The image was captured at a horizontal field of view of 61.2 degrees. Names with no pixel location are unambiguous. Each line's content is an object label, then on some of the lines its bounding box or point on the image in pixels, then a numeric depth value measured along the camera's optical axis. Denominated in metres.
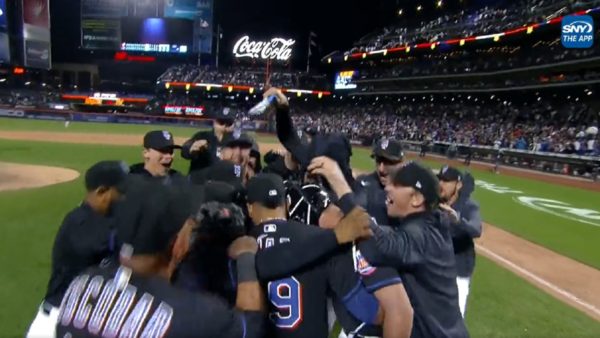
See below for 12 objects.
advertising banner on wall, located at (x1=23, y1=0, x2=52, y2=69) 40.62
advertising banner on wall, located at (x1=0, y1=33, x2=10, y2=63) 42.06
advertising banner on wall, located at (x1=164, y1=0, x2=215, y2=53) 65.44
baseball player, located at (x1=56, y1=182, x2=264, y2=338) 1.75
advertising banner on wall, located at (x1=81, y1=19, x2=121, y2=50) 65.38
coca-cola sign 65.06
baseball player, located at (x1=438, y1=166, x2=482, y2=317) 4.77
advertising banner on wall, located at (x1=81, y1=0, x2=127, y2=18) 64.00
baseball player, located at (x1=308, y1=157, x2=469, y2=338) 2.72
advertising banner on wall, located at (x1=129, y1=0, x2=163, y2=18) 64.98
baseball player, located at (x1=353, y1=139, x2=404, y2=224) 3.91
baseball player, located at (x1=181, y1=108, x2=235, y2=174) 5.69
